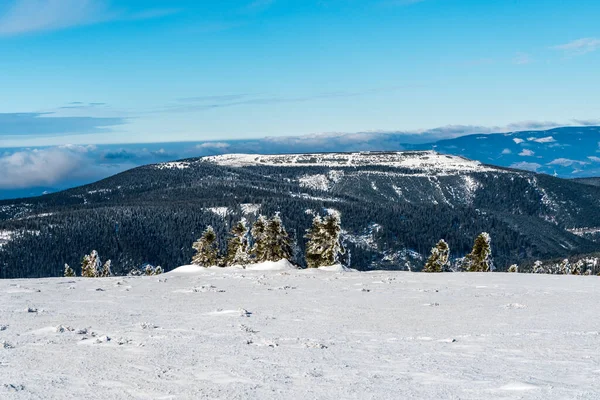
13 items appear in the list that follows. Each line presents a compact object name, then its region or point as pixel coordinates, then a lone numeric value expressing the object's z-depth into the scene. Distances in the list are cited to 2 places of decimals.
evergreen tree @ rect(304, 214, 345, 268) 65.00
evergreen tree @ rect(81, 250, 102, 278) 86.24
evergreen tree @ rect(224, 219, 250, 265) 68.88
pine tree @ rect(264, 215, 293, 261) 64.44
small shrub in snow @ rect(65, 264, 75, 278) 98.76
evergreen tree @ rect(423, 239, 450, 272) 80.50
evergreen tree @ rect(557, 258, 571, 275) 106.12
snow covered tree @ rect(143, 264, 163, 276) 98.84
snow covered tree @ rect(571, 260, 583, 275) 105.02
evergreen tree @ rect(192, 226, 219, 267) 72.80
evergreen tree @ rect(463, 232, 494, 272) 76.81
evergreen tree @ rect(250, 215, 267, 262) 64.62
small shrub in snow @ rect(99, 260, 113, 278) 93.56
